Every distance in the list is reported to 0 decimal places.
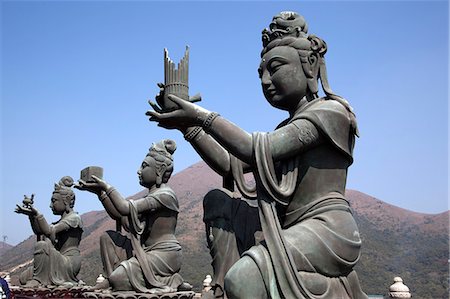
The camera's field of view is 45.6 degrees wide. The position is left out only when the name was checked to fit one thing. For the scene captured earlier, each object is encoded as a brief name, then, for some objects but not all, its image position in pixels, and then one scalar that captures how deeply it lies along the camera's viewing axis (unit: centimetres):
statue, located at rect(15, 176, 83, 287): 1059
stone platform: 995
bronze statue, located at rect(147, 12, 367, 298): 362
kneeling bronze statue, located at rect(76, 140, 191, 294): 731
